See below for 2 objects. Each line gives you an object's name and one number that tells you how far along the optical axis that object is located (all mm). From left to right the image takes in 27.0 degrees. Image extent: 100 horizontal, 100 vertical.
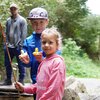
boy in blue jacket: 2199
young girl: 1634
